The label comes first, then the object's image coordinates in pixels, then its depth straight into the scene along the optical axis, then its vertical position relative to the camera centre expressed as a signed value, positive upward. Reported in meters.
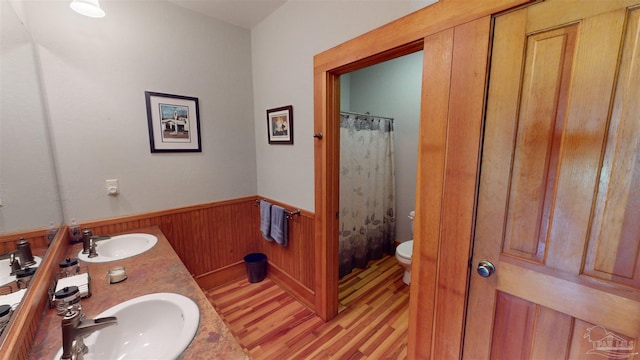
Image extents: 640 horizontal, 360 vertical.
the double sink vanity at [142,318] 0.79 -0.67
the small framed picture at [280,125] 2.06 +0.22
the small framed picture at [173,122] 1.96 +0.23
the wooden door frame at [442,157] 1.01 -0.03
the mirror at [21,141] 0.96 +0.04
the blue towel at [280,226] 2.23 -0.72
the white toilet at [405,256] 2.24 -1.01
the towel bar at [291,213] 2.12 -0.57
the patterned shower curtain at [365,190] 2.62 -0.48
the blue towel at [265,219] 2.37 -0.70
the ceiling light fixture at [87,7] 1.29 +0.78
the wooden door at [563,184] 0.75 -0.12
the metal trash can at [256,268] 2.51 -1.25
